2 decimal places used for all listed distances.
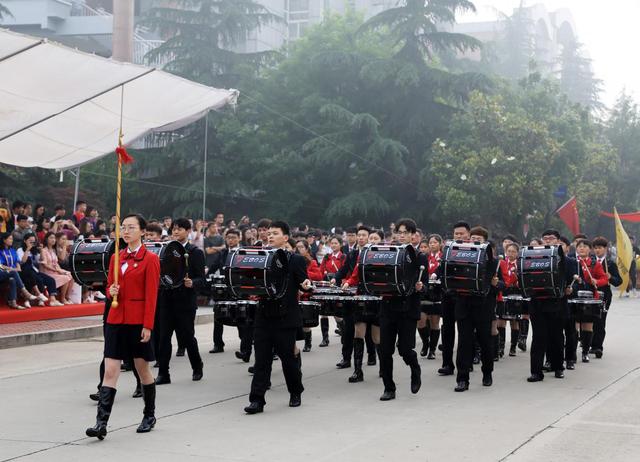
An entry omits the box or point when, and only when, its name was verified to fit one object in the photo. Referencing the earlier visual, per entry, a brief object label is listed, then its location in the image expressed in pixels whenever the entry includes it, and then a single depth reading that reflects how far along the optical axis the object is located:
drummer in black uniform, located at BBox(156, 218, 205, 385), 11.13
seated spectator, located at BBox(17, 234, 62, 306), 17.20
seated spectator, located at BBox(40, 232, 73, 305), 17.97
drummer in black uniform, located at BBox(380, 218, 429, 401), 10.19
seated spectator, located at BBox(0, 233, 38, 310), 16.64
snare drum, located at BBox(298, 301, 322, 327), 11.12
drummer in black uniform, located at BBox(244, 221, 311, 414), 9.38
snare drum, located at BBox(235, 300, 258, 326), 11.53
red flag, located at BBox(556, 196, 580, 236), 36.22
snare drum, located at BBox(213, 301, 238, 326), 11.66
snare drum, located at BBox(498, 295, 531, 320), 13.50
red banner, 32.34
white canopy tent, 15.78
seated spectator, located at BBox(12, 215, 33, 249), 17.09
